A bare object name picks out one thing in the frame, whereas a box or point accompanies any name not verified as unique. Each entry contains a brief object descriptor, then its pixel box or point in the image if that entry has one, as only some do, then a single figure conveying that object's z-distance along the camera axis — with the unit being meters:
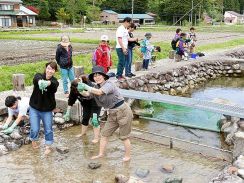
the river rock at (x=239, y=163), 5.38
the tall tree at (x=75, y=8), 64.19
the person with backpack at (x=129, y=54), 10.72
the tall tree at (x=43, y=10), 66.69
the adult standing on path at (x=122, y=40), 9.62
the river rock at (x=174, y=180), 5.35
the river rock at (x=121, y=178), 5.33
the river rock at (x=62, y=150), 6.60
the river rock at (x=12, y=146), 6.76
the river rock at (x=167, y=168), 5.86
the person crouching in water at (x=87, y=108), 7.01
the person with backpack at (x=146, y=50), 12.32
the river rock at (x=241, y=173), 5.00
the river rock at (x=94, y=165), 5.95
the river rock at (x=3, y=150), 6.59
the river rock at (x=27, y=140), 7.07
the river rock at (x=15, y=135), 7.03
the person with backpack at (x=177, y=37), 15.07
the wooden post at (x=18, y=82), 9.70
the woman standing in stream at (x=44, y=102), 6.04
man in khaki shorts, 5.57
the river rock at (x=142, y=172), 5.68
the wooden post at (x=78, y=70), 10.76
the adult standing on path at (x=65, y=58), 8.69
